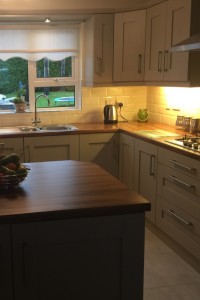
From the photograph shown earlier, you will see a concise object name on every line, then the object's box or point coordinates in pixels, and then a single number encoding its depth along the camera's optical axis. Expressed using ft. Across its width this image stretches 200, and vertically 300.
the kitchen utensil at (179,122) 13.26
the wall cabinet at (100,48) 13.92
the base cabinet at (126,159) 13.09
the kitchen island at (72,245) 5.57
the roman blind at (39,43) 14.57
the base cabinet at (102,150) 13.71
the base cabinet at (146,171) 11.61
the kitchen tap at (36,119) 14.73
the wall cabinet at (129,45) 13.76
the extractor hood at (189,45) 9.15
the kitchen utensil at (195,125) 12.33
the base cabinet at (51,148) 13.15
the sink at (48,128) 14.03
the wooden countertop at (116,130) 12.20
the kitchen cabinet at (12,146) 12.82
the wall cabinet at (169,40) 11.19
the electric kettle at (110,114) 15.08
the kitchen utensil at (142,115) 15.62
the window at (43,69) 14.76
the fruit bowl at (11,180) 6.40
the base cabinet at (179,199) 9.45
